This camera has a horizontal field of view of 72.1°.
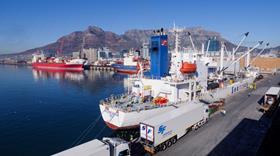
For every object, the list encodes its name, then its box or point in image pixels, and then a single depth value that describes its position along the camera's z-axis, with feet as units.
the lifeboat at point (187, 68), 99.35
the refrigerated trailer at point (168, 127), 59.11
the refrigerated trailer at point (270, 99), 106.97
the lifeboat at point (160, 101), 89.56
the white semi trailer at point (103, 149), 44.19
